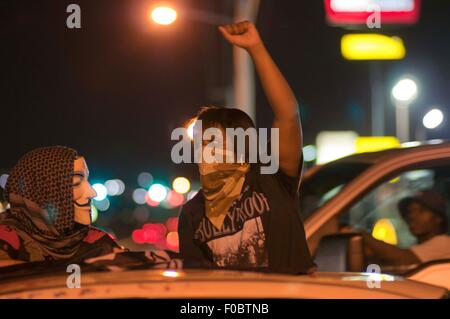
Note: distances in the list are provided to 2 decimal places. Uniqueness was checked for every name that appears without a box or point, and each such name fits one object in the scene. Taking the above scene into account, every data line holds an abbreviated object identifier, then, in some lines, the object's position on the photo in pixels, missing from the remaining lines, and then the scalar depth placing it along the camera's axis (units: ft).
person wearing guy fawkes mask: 12.24
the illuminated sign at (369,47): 48.34
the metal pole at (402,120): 64.75
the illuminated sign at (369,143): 53.67
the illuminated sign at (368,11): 46.09
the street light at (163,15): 45.50
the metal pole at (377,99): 66.49
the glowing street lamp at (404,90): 61.67
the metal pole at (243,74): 45.60
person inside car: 17.66
